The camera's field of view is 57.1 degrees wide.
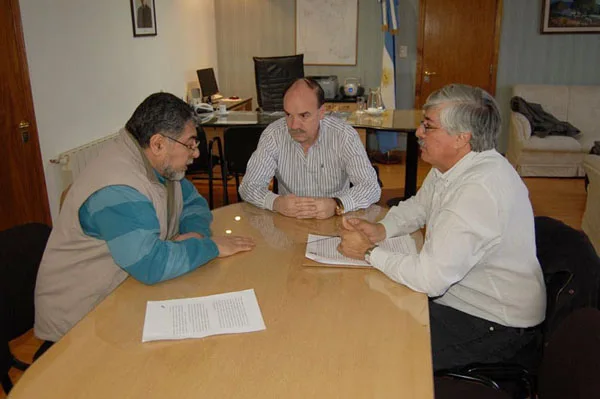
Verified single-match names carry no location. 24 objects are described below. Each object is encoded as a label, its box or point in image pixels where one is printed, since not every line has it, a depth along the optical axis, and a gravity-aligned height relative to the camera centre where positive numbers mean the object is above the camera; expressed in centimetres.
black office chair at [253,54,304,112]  570 -30
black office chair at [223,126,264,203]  415 -71
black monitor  599 -36
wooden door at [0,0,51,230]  328 -49
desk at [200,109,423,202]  430 -60
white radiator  375 -73
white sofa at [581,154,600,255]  386 -109
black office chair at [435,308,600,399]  115 -68
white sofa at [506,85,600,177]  590 -97
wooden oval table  116 -68
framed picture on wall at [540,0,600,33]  638 +32
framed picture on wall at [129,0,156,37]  481 +28
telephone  512 -54
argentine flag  641 -21
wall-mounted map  677 +20
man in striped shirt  245 -51
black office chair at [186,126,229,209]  442 -90
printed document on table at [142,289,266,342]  137 -68
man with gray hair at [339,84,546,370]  160 -59
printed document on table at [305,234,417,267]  179 -67
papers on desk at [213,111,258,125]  465 -60
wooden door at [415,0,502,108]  657 +3
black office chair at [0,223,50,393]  167 -69
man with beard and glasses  160 -51
